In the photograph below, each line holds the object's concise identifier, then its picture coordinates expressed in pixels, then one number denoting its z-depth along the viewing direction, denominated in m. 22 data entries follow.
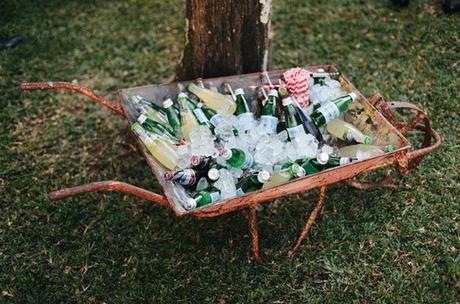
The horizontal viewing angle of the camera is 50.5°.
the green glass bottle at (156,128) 2.95
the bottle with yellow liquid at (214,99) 3.21
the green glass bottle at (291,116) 3.14
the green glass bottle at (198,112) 3.06
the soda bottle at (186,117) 3.10
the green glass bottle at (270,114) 3.07
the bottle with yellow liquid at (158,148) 2.87
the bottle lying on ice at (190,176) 2.65
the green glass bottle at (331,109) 3.07
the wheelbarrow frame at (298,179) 2.43
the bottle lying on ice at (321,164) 2.80
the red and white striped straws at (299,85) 3.17
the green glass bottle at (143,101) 3.04
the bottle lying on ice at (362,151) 2.88
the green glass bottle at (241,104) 3.19
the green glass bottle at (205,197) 2.62
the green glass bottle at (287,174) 2.68
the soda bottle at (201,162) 2.74
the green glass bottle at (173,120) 3.12
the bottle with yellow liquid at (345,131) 3.06
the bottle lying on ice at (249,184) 2.76
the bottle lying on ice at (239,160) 2.86
